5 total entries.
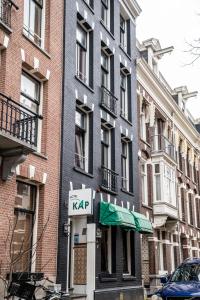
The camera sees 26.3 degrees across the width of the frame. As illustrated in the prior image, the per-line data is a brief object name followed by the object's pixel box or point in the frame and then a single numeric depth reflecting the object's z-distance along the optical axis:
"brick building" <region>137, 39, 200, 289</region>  23.38
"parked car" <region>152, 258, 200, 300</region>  10.71
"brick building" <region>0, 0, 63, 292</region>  11.42
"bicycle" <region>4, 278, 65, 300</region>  9.72
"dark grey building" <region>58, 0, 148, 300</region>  15.01
